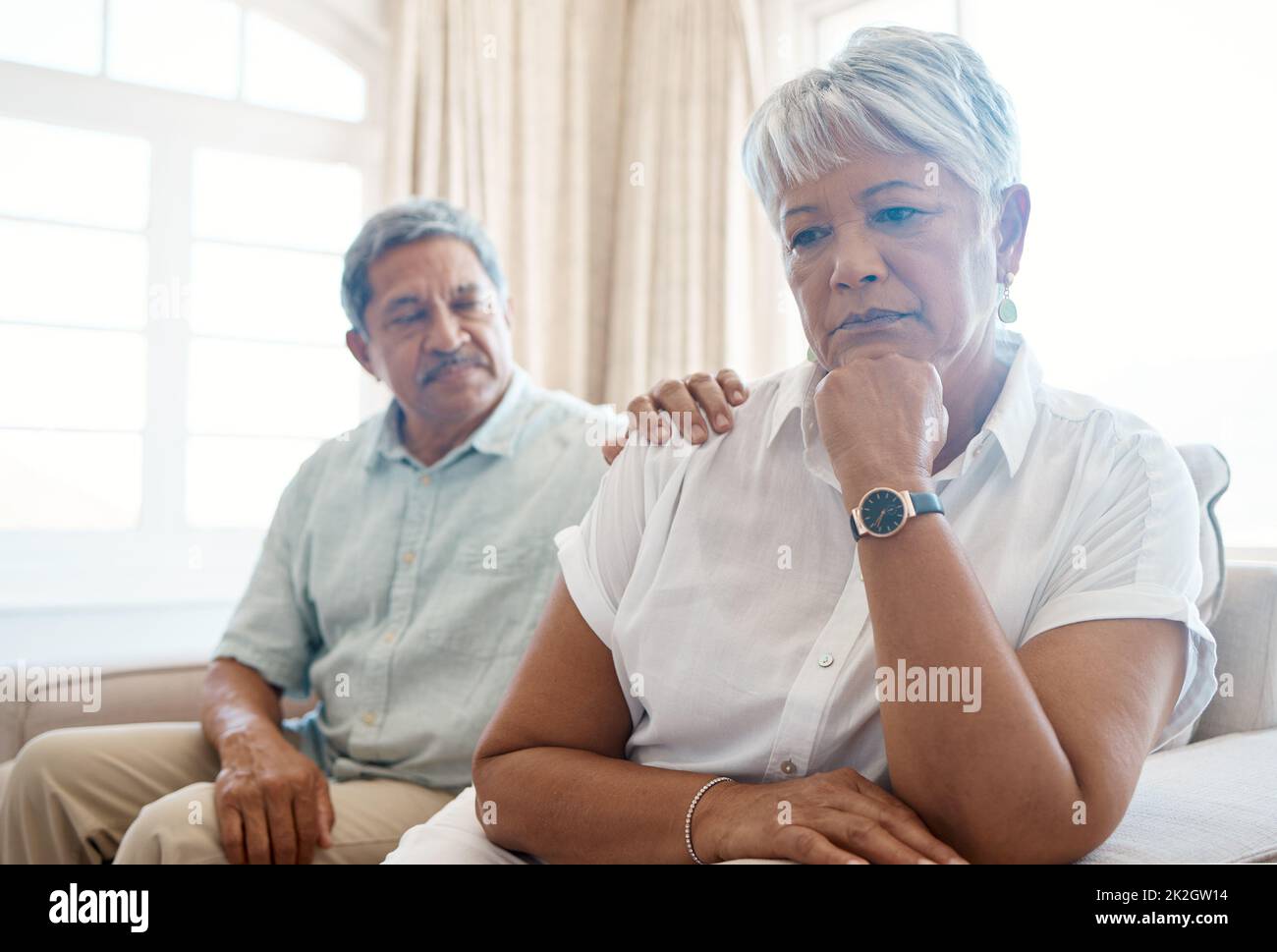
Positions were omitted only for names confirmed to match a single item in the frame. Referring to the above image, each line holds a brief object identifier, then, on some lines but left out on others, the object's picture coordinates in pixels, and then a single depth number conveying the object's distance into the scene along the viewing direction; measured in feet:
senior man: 4.95
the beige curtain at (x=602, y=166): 10.75
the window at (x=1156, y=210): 7.50
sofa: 3.15
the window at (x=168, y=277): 9.72
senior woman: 2.87
